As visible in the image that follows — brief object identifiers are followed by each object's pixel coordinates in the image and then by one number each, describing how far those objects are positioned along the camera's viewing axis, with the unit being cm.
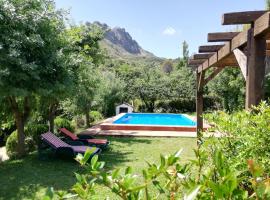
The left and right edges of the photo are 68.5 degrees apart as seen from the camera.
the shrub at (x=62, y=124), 917
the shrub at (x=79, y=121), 1190
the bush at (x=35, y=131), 768
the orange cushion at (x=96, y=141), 712
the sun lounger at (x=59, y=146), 576
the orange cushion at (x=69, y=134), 722
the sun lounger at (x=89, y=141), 703
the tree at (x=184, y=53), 3051
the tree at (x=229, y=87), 1168
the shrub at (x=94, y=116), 1336
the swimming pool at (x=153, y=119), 1464
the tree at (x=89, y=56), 842
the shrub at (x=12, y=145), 678
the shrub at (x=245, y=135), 161
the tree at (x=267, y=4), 1057
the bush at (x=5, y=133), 906
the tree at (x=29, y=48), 477
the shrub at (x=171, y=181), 70
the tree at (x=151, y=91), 1881
